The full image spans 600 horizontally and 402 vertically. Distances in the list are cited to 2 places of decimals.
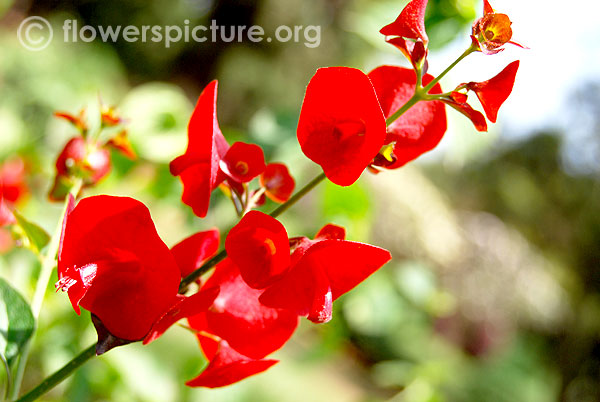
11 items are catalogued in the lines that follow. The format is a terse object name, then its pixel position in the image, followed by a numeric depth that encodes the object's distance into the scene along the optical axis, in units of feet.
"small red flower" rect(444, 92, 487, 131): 0.61
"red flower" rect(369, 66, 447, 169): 0.68
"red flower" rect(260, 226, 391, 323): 0.57
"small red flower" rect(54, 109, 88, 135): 0.89
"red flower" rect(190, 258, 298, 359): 0.67
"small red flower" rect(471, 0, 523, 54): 0.59
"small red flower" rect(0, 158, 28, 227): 1.60
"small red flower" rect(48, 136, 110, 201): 0.88
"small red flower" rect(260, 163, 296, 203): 0.70
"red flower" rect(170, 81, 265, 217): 0.64
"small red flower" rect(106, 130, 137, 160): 0.92
